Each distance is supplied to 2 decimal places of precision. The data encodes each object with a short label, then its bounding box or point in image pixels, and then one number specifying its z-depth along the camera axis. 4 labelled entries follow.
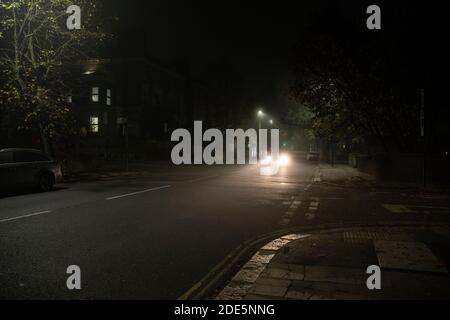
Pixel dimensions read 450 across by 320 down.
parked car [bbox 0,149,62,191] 14.01
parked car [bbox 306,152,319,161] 55.36
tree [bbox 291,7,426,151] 22.02
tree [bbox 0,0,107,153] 20.20
